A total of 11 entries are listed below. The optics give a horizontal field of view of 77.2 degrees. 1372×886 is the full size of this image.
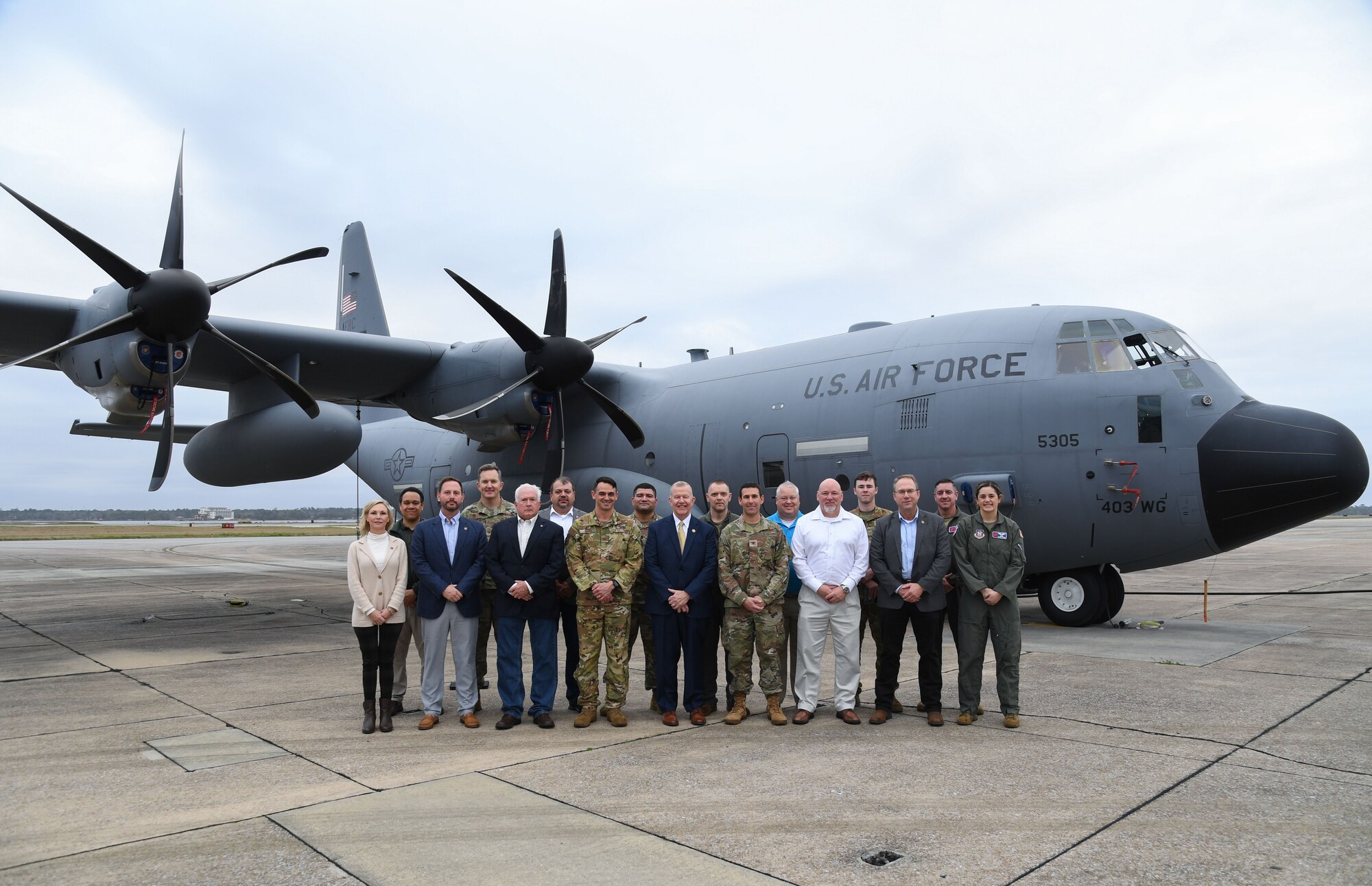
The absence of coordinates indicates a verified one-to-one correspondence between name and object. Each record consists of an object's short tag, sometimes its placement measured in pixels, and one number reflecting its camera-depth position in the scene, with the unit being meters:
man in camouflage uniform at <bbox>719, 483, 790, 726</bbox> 6.27
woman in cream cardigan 6.07
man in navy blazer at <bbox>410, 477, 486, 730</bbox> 6.23
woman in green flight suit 6.11
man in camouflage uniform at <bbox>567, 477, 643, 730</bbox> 6.22
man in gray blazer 6.23
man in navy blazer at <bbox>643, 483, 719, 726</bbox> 6.33
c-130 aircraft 9.57
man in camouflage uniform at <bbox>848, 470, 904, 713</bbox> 6.55
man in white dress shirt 6.32
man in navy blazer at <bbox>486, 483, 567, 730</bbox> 6.24
